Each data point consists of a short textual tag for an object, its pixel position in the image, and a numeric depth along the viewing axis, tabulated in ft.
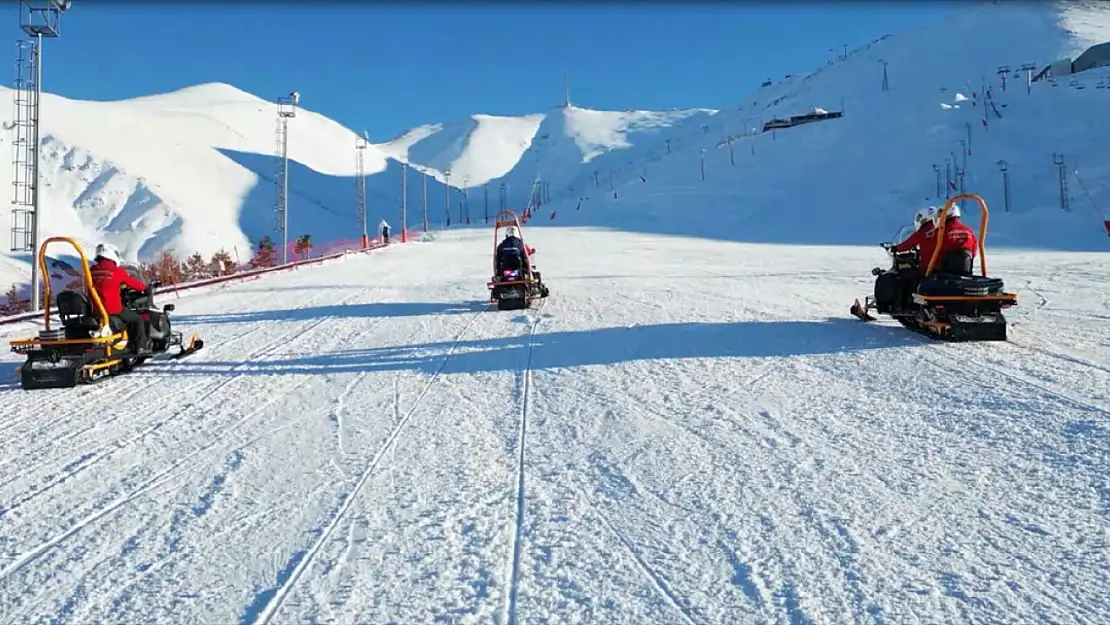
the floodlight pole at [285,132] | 90.89
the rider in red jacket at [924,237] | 34.65
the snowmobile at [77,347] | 26.78
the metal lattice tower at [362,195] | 123.95
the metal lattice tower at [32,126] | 48.24
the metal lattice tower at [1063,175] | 151.53
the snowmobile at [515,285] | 45.68
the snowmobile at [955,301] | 30.73
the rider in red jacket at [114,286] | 29.60
